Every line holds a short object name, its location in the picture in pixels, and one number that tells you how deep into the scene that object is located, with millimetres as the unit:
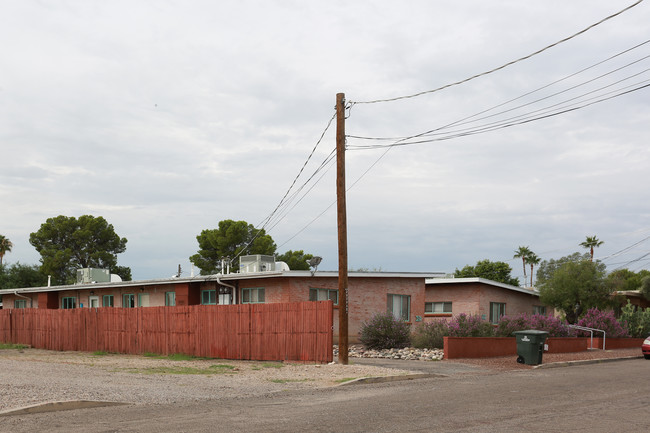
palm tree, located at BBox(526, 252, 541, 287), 101188
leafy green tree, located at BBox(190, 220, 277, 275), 68812
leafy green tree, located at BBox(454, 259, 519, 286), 81812
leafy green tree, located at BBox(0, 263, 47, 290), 76188
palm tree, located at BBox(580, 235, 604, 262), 90438
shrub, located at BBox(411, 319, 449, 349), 27375
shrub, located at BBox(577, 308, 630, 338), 35031
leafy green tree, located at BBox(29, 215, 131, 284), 74750
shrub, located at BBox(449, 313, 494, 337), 26844
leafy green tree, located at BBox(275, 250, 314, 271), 71875
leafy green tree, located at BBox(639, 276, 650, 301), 50281
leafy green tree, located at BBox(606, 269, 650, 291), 46012
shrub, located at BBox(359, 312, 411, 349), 27922
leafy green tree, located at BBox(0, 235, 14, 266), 91744
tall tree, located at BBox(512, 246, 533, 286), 101750
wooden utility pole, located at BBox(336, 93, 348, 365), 21484
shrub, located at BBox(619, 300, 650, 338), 40438
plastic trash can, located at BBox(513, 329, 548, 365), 23656
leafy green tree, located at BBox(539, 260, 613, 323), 41656
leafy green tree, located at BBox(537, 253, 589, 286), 46316
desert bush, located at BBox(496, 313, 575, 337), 29069
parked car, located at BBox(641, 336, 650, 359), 29281
